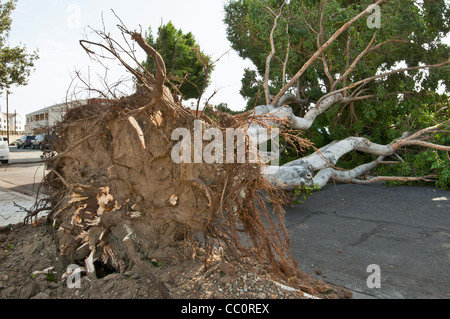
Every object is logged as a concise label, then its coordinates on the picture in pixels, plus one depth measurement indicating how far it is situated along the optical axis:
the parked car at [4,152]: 14.16
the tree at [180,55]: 19.39
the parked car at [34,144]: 29.35
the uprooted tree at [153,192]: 3.09
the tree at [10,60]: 17.12
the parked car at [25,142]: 30.24
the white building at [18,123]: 93.40
